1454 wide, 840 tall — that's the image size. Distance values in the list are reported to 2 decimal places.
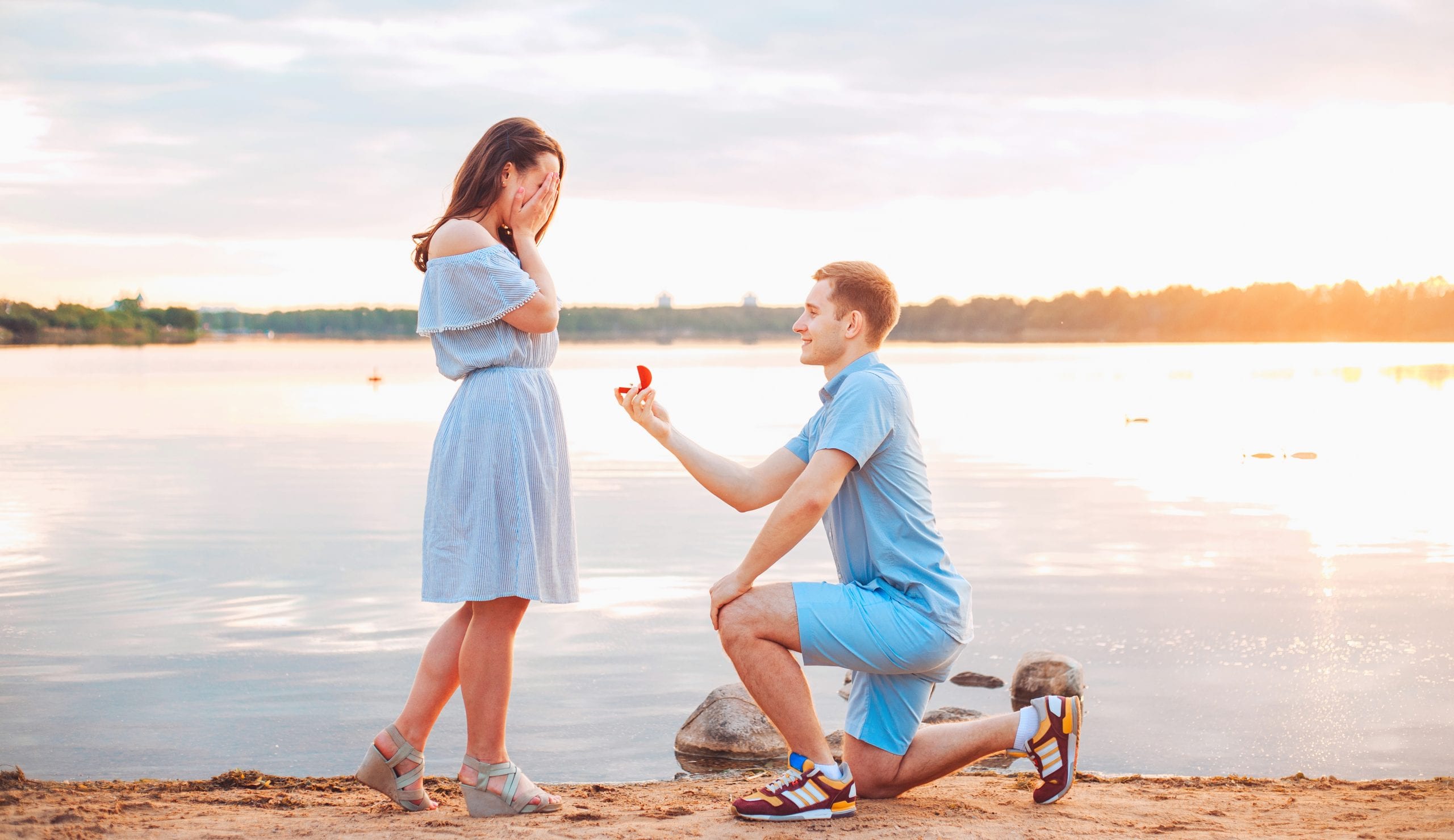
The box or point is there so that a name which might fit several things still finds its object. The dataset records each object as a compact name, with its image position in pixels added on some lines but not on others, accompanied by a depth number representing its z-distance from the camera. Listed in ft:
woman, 13.15
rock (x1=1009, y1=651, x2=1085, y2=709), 21.47
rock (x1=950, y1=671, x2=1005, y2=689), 22.40
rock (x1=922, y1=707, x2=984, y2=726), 19.40
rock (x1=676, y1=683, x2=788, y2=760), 19.10
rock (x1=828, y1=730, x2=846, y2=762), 17.68
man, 12.89
